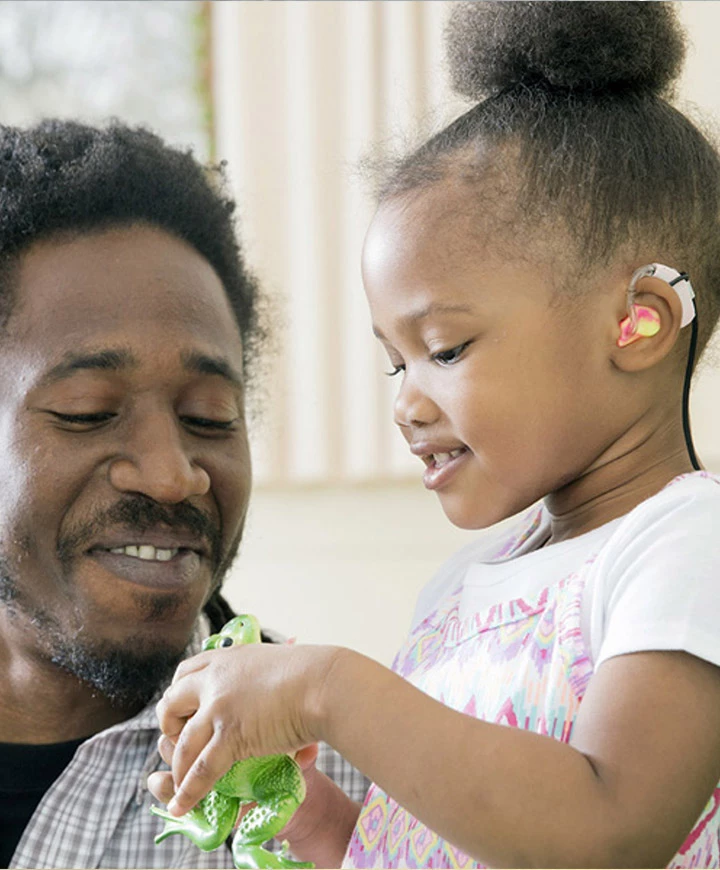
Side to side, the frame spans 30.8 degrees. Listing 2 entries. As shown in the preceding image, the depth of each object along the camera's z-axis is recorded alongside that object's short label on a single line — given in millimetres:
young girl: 833
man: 1380
